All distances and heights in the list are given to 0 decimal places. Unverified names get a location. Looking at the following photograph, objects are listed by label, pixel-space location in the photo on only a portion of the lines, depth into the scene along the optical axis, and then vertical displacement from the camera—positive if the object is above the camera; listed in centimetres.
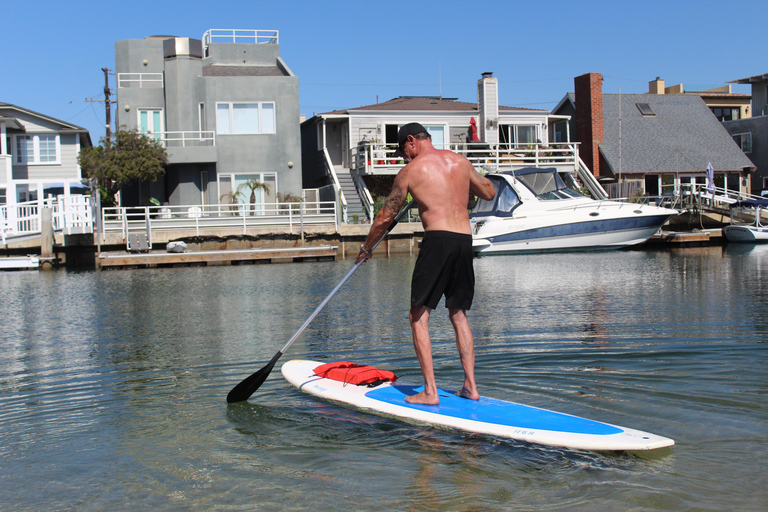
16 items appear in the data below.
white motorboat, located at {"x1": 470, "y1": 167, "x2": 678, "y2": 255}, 2445 -21
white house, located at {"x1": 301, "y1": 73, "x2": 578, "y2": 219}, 3256 +419
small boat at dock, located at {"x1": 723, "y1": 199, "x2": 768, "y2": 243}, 2719 -52
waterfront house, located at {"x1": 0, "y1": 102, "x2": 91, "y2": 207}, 3291 +393
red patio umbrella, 3541 +445
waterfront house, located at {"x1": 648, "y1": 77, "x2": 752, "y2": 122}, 5006 +771
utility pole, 5350 +1038
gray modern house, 3138 +454
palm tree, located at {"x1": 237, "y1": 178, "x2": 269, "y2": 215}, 3025 +174
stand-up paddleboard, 418 -131
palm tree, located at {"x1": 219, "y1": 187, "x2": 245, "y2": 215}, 2995 +130
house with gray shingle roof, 3791 +384
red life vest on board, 581 -125
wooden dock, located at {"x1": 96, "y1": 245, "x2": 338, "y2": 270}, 2325 -97
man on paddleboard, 502 -20
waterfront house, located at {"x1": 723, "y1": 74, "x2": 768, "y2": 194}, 4238 +439
